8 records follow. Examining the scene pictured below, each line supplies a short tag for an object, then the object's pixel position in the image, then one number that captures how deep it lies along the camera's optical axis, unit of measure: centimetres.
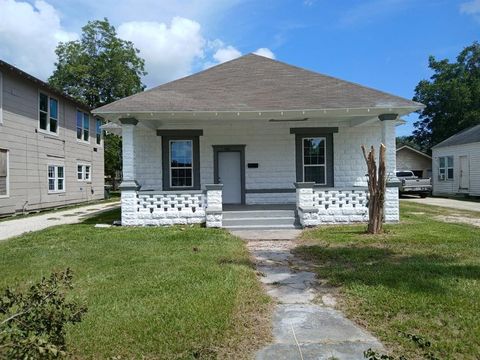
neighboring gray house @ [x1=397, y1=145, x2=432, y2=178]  3497
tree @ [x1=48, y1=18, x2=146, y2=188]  3722
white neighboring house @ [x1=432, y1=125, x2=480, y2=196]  2464
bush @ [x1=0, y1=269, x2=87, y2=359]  250
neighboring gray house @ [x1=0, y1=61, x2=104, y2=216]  1599
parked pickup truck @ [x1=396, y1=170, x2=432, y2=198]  2519
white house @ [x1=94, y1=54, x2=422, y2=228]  1218
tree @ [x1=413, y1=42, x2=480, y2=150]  4044
